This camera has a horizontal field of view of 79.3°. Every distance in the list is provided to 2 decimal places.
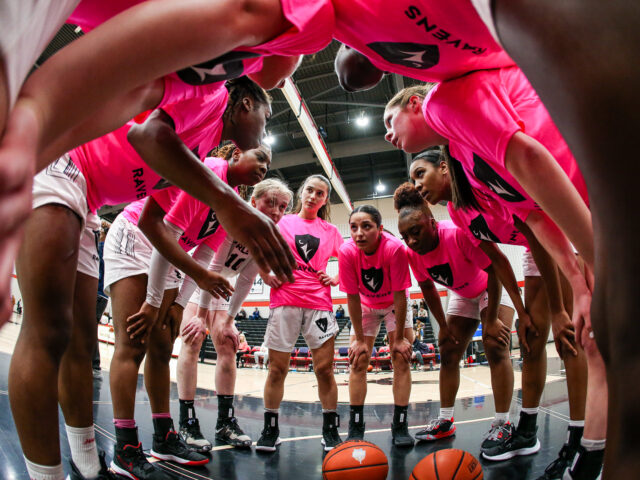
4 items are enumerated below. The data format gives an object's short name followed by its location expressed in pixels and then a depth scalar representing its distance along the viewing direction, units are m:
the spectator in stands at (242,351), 10.73
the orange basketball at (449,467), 1.65
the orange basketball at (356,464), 1.79
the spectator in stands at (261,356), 10.52
